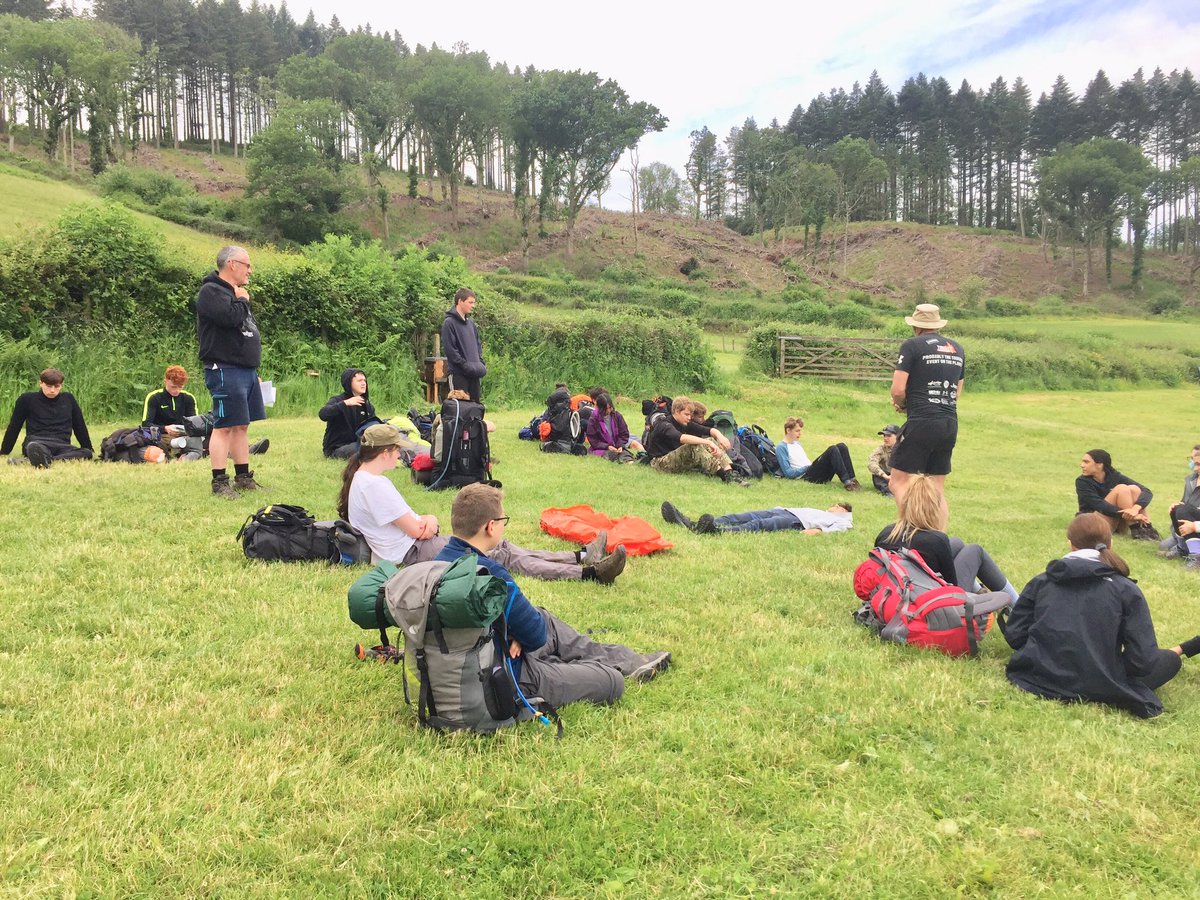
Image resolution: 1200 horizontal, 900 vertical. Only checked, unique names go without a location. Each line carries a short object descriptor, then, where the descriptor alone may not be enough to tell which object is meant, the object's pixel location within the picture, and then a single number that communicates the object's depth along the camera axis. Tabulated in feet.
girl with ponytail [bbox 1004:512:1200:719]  12.42
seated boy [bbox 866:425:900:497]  34.09
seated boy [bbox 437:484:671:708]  10.69
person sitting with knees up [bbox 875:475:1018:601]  15.74
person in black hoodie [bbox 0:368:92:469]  27.22
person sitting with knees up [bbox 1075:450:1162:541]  27.61
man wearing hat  21.99
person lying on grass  24.62
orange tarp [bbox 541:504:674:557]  20.95
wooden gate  87.35
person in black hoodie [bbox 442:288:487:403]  29.66
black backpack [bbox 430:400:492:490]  27.40
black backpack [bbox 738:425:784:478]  36.94
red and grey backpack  14.62
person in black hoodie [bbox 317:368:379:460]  31.60
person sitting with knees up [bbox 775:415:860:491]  35.47
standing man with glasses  22.43
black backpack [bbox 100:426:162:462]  29.12
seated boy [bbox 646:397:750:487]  34.32
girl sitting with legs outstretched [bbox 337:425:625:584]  16.84
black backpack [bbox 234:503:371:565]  17.89
